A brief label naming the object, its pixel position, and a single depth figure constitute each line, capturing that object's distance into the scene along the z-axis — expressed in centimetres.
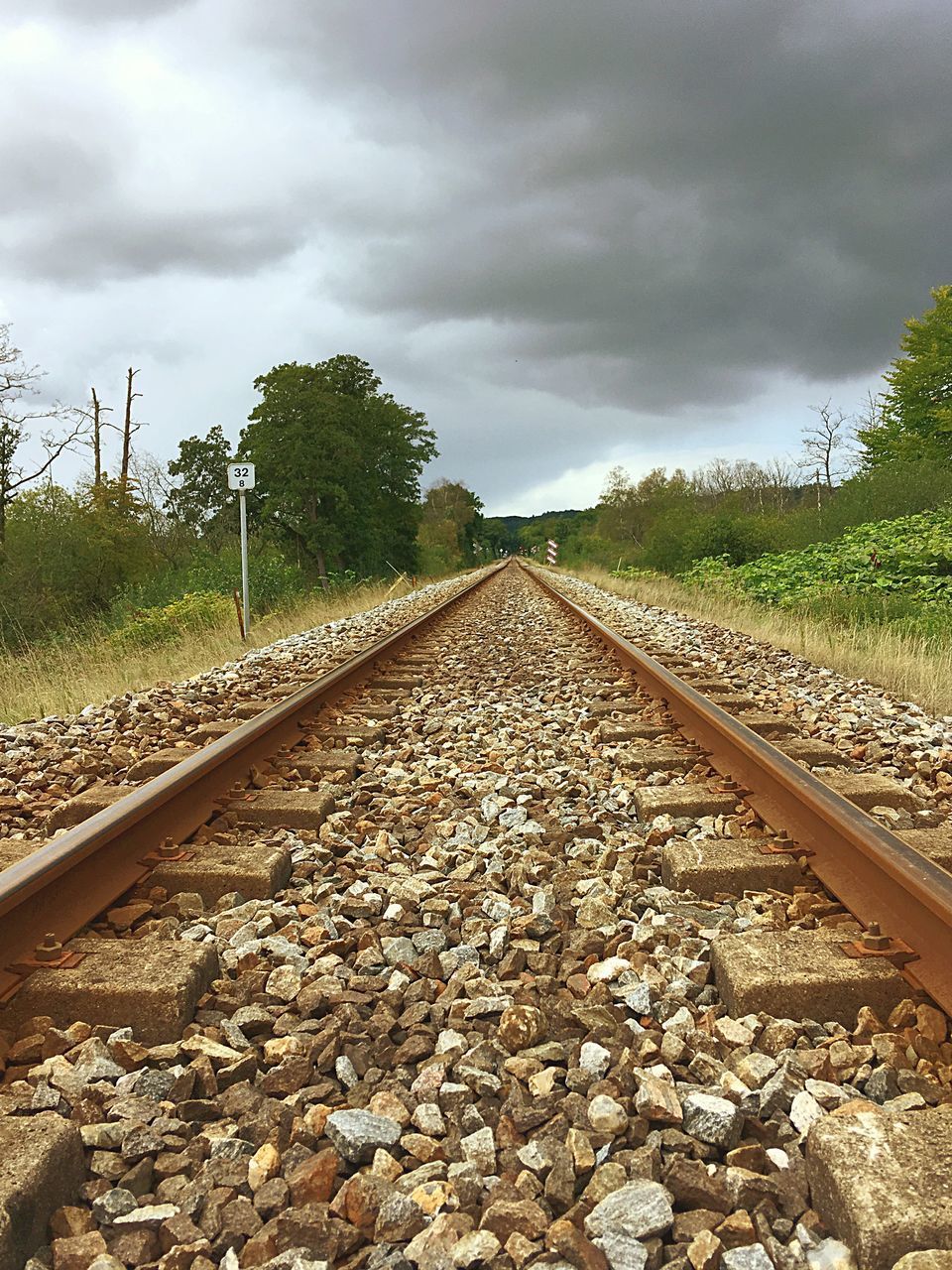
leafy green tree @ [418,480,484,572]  4995
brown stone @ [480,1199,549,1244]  141
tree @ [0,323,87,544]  2180
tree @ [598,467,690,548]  4522
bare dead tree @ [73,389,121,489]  3188
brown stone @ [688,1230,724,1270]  133
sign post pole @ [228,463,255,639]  1119
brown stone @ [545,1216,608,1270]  135
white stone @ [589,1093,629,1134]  164
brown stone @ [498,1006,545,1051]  195
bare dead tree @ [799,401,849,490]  4784
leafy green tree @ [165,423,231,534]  2781
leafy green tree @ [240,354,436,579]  2417
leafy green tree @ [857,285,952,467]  3378
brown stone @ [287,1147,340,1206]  152
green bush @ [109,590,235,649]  1409
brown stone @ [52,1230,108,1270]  139
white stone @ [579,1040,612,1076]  183
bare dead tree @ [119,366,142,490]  3262
